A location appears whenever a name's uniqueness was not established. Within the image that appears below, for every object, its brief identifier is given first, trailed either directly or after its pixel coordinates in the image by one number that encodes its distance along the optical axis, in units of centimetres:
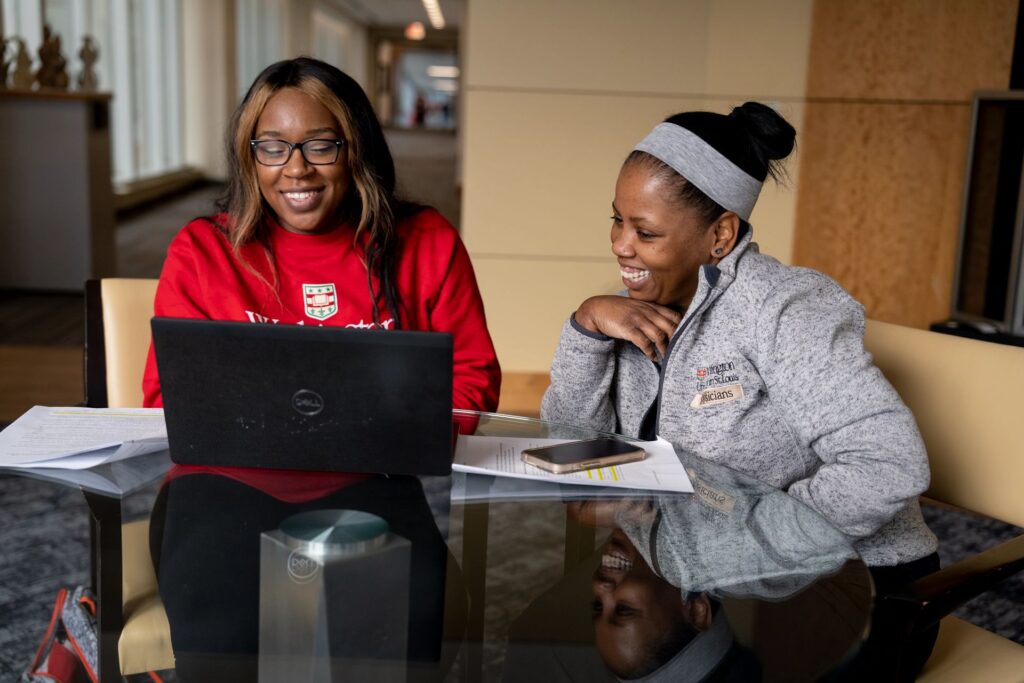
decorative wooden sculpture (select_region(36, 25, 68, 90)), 642
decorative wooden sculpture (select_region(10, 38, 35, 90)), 624
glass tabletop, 107
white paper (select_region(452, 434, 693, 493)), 140
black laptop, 118
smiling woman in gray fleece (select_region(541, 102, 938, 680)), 151
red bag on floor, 150
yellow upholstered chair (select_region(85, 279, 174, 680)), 210
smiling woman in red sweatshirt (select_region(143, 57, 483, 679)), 191
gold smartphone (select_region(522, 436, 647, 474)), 142
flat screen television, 428
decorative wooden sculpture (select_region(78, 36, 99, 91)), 688
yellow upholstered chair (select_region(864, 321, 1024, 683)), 155
